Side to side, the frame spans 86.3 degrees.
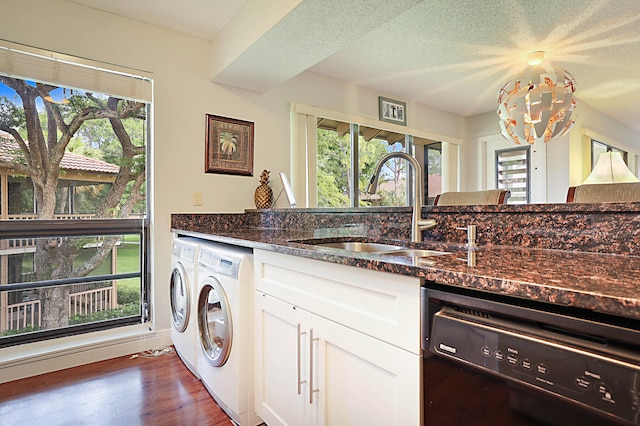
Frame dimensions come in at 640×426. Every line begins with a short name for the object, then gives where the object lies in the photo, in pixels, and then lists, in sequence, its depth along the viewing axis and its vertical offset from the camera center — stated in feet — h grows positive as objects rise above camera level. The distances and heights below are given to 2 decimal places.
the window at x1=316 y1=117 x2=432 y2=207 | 11.46 +1.75
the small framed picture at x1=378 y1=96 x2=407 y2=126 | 12.67 +3.89
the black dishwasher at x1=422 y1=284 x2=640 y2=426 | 1.68 -0.85
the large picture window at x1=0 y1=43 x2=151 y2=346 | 6.80 +0.37
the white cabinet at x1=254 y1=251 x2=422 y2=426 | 2.75 -1.34
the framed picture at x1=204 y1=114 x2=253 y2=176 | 8.86 +1.78
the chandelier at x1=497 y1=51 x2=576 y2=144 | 8.63 +2.79
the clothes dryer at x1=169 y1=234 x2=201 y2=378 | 6.29 -1.73
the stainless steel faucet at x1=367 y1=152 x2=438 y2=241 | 4.77 +0.21
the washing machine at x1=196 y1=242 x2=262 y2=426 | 4.80 -1.75
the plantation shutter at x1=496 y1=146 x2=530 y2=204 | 14.49 +1.78
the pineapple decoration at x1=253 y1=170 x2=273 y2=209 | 9.33 +0.51
